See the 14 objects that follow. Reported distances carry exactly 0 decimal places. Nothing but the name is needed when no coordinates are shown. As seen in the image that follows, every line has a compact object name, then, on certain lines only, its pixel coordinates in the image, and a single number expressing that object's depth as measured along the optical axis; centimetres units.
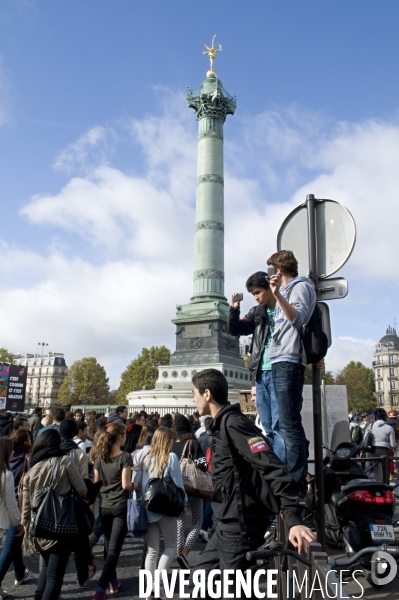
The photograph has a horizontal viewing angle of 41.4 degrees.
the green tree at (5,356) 8490
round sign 417
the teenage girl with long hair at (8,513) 512
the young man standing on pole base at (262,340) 418
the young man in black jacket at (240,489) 263
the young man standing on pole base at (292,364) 361
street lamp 9976
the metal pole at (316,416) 358
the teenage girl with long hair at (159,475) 500
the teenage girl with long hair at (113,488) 521
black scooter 464
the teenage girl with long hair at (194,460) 614
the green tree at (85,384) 7438
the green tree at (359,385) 7419
